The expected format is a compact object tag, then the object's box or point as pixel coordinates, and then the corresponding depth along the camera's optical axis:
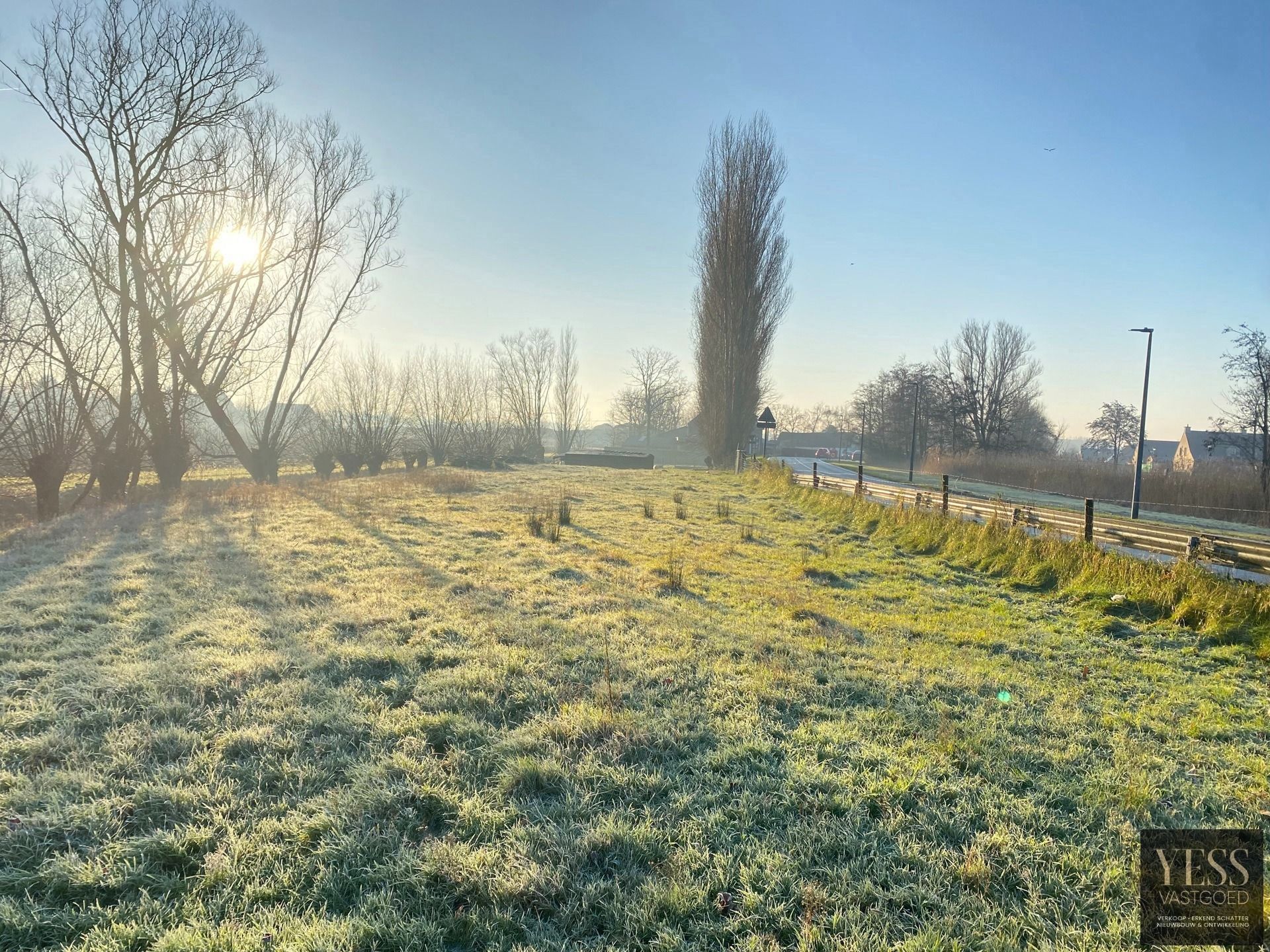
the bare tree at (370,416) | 27.08
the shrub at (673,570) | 7.29
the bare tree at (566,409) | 51.38
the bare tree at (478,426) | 34.62
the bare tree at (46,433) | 14.45
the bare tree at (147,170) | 13.59
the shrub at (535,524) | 10.64
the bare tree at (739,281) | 30.78
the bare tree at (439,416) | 33.06
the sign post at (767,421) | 27.03
